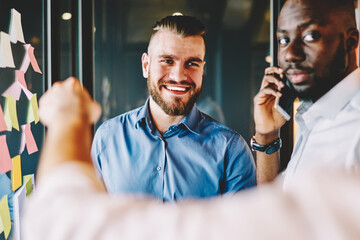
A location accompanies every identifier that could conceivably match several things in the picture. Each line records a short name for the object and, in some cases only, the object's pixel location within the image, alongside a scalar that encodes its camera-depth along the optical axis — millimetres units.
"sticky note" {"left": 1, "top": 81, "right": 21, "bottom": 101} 1167
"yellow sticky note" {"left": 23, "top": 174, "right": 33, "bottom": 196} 1373
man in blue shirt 1677
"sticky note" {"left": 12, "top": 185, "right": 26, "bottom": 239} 1261
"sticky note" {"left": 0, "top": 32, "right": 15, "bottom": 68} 1112
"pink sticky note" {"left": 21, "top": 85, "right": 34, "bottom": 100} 1319
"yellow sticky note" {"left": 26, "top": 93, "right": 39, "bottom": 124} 1396
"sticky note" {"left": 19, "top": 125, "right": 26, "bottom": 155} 1310
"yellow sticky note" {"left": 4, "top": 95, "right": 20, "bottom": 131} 1158
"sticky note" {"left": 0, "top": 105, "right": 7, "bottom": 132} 1106
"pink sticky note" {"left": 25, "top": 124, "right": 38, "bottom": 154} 1365
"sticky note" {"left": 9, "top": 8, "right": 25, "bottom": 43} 1213
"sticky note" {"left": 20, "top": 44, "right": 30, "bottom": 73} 1296
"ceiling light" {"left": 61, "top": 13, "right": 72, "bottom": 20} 1783
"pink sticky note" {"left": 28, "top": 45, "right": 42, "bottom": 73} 1391
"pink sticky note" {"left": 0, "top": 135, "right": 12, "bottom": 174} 1113
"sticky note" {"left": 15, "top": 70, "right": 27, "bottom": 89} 1241
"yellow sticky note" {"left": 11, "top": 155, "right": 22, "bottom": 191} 1224
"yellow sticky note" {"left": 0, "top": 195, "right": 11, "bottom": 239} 1146
